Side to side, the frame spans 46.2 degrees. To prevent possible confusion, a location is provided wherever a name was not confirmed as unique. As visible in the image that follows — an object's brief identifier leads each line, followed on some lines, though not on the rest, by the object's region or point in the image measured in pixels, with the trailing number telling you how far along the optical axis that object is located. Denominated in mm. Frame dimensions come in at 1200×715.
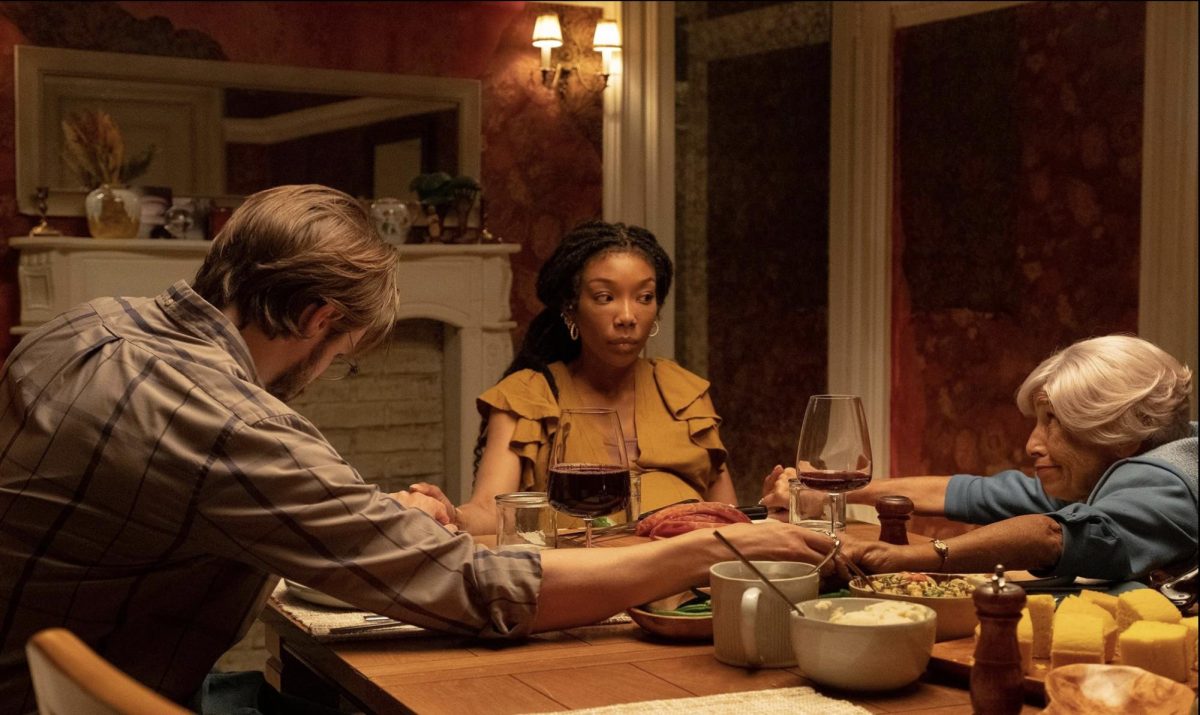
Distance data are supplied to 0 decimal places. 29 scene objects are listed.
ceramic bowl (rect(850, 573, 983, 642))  1545
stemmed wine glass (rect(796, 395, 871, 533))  1871
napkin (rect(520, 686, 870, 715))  1360
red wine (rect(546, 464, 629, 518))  1806
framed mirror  4680
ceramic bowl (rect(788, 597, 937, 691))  1389
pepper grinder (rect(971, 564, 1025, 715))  1254
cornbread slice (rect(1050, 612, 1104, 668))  1401
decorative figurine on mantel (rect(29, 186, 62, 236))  4617
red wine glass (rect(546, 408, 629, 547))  1808
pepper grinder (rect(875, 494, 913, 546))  1823
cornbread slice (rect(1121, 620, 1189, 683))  1358
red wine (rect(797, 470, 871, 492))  1879
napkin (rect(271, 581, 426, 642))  1659
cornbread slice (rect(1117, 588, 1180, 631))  1442
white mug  1500
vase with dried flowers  4680
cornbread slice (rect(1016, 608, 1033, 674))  1409
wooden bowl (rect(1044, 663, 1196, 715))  1248
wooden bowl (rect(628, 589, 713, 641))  1632
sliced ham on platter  1985
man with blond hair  1533
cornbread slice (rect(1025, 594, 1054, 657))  1448
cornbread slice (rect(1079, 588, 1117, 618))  1494
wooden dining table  1411
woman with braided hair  2969
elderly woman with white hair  1829
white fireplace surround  4688
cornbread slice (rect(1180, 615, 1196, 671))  1360
